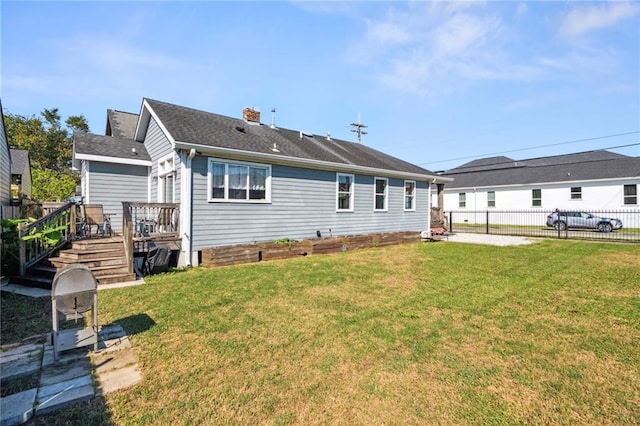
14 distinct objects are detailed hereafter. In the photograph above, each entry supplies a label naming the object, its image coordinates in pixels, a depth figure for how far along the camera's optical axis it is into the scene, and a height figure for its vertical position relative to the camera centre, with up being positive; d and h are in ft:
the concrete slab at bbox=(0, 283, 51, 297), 17.98 -4.63
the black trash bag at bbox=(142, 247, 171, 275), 23.16 -3.43
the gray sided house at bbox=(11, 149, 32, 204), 58.21 +9.45
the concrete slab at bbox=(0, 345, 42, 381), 9.35 -4.93
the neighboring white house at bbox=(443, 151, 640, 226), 67.72 +7.58
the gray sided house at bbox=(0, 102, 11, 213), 29.96 +4.86
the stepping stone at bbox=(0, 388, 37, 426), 7.27 -4.93
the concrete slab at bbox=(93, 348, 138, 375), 9.73 -4.94
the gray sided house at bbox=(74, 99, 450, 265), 27.99 +4.32
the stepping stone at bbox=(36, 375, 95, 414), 7.78 -4.92
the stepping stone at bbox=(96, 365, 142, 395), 8.65 -4.98
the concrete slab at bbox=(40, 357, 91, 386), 9.04 -4.93
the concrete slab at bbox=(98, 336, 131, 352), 11.03 -4.87
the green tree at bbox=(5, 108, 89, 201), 103.30 +28.19
